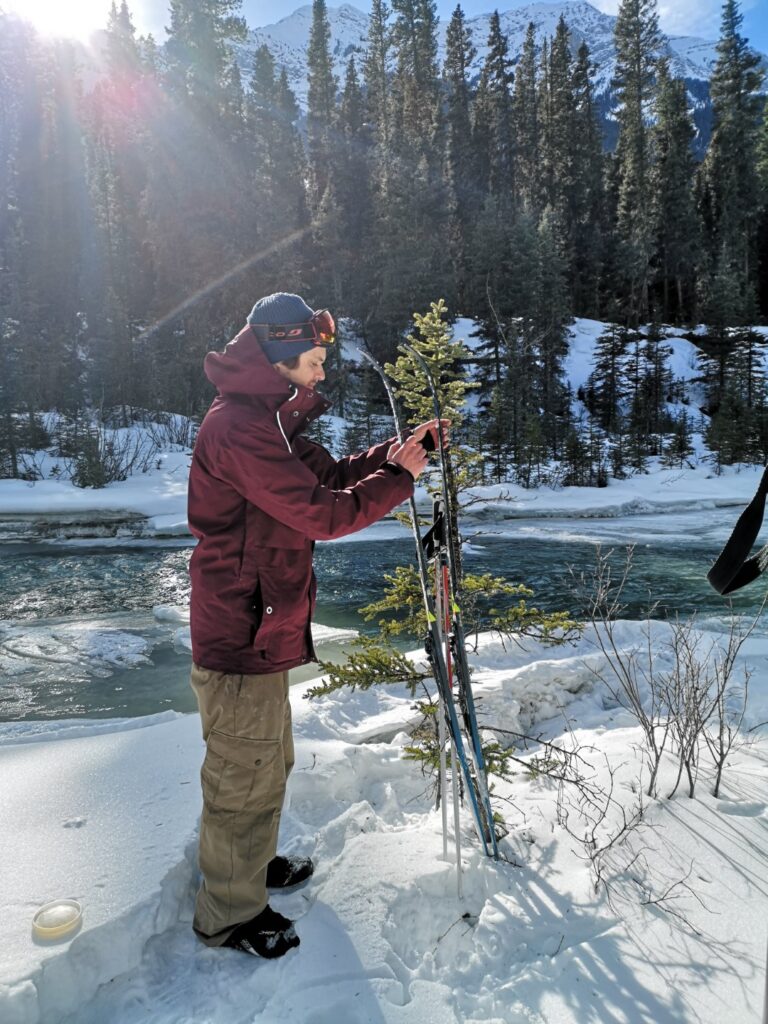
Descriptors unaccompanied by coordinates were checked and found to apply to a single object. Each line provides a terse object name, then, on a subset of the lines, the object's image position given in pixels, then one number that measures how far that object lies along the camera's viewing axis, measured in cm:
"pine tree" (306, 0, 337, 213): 4128
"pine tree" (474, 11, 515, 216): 4350
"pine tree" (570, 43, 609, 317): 4009
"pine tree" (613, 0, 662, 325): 3659
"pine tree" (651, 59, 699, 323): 3656
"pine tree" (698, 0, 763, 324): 3688
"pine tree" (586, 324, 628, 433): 3088
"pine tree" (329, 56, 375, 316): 3477
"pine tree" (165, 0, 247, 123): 3077
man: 211
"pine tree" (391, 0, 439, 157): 4291
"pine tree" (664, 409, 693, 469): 2543
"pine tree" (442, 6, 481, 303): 3919
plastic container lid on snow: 210
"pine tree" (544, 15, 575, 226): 4050
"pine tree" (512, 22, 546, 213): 4306
